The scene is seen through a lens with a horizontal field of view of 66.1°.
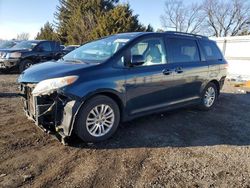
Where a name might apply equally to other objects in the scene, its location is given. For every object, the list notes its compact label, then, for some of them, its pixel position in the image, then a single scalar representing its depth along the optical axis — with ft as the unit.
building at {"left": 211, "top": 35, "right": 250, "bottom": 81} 31.06
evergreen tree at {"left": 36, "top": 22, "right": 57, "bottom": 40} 90.51
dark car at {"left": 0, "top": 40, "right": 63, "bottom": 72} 28.68
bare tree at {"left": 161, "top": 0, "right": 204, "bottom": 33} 124.57
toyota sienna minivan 9.47
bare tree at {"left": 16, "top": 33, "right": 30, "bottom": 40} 152.59
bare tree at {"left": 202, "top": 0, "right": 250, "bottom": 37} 113.62
